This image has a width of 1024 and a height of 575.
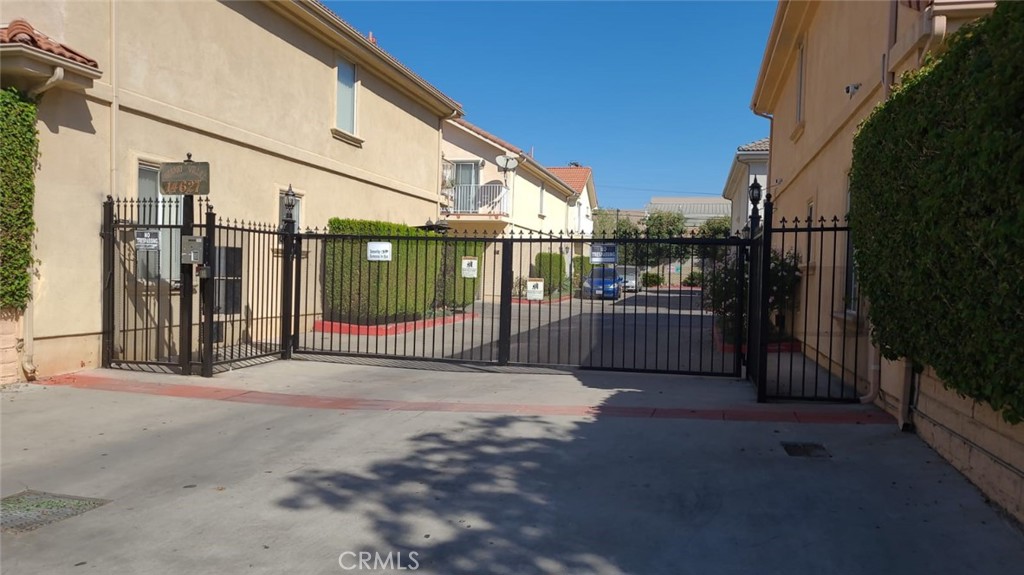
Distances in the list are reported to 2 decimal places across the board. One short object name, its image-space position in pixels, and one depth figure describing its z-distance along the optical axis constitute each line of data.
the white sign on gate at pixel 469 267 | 11.73
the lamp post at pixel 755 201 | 9.04
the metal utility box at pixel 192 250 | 9.24
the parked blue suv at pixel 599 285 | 28.33
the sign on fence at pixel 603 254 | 9.90
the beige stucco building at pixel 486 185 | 28.12
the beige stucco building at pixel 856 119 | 5.03
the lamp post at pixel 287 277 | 11.41
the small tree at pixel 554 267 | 28.13
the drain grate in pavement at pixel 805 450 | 6.00
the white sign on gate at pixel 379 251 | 11.51
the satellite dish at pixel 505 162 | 27.78
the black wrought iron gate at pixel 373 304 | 9.29
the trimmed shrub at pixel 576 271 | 31.37
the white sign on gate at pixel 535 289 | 11.71
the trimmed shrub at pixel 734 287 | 12.05
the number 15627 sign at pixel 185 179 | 9.10
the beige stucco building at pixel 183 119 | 8.73
